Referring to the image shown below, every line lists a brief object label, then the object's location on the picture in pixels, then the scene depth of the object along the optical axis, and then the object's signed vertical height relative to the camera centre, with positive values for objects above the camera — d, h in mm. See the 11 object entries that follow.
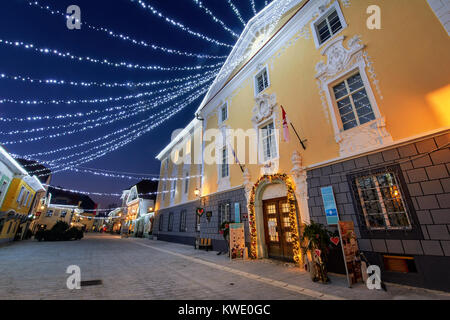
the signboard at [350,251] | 4551 -591
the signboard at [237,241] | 8417 -612
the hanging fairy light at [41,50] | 5328 +5235
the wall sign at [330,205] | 5981 +646
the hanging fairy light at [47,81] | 5695 +4718
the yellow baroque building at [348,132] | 4559 +3089
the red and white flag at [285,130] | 7395 +3678
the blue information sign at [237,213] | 9961 +718
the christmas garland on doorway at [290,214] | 6773 +493
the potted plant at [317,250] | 4902 -612
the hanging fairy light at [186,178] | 15367 +4309
